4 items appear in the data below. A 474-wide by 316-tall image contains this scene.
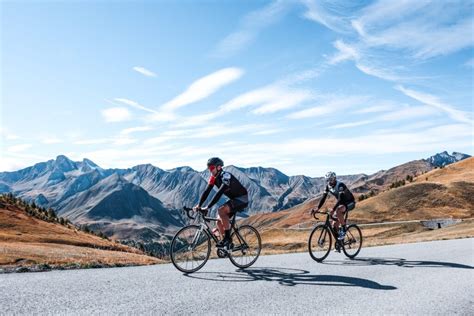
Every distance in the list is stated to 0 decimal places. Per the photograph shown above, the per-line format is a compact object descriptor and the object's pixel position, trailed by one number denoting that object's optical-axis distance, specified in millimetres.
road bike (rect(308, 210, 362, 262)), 13867
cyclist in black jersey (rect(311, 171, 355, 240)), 14820
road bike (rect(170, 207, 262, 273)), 11023
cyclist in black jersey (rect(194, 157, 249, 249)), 11336
